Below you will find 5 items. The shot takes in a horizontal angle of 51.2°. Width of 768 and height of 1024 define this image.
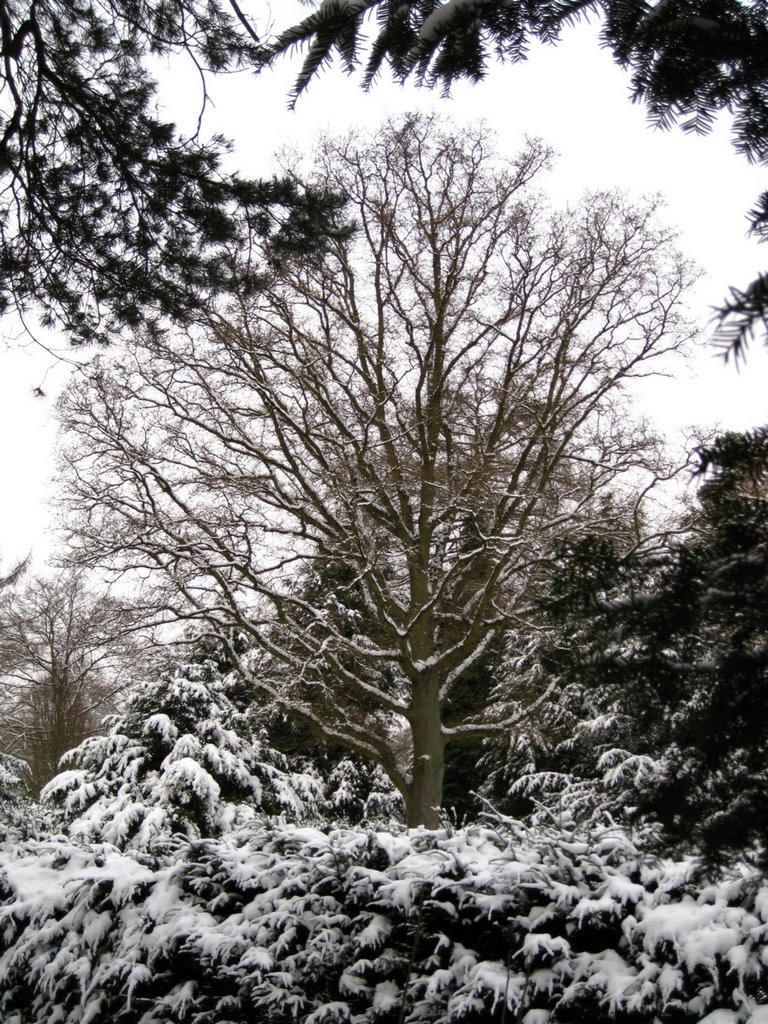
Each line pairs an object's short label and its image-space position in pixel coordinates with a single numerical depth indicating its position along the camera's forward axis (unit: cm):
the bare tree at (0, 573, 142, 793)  2177
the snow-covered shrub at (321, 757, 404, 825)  1520
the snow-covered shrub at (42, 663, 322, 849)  1012
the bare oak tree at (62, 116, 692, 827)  1159
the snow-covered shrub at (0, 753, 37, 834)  640
